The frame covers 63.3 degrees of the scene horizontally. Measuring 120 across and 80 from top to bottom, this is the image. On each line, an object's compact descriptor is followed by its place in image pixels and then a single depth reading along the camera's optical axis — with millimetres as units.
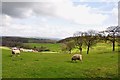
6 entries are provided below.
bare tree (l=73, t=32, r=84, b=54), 41163
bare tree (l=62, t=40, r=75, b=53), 44976
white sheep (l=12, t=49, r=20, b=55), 19745
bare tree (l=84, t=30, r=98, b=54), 39177
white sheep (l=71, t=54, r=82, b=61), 16305
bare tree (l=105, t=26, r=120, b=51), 34452
